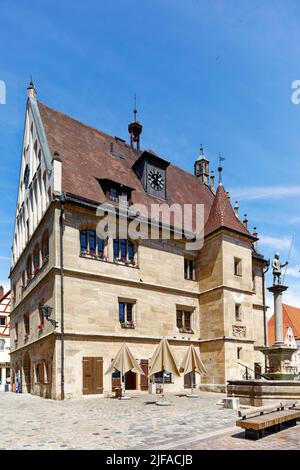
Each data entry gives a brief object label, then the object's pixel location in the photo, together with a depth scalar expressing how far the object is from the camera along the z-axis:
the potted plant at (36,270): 25.21
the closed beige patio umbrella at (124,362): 19.00
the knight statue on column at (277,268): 19.97
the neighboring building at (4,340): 46.22
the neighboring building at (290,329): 58.15
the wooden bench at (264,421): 8.79
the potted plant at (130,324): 23.47
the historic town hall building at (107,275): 21.59
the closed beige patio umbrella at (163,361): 17.19
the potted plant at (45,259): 23.00
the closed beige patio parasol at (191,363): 19.44
